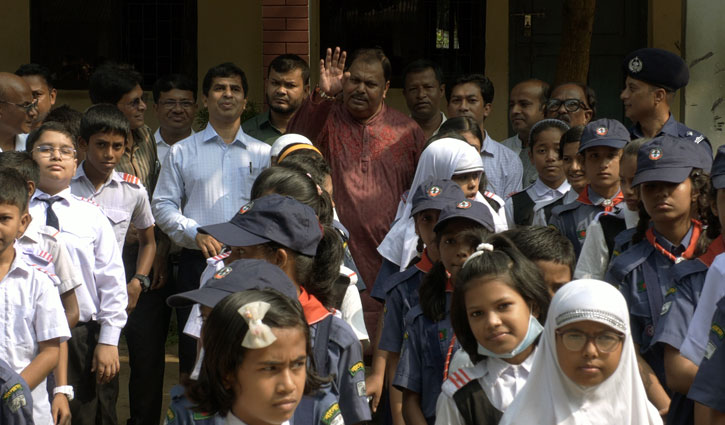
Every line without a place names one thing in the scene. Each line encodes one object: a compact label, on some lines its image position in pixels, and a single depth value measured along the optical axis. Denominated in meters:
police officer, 5.09
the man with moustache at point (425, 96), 6.27
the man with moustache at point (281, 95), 5.99
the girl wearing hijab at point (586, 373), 2.70
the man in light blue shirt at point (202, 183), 5.18
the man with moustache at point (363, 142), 5.14
